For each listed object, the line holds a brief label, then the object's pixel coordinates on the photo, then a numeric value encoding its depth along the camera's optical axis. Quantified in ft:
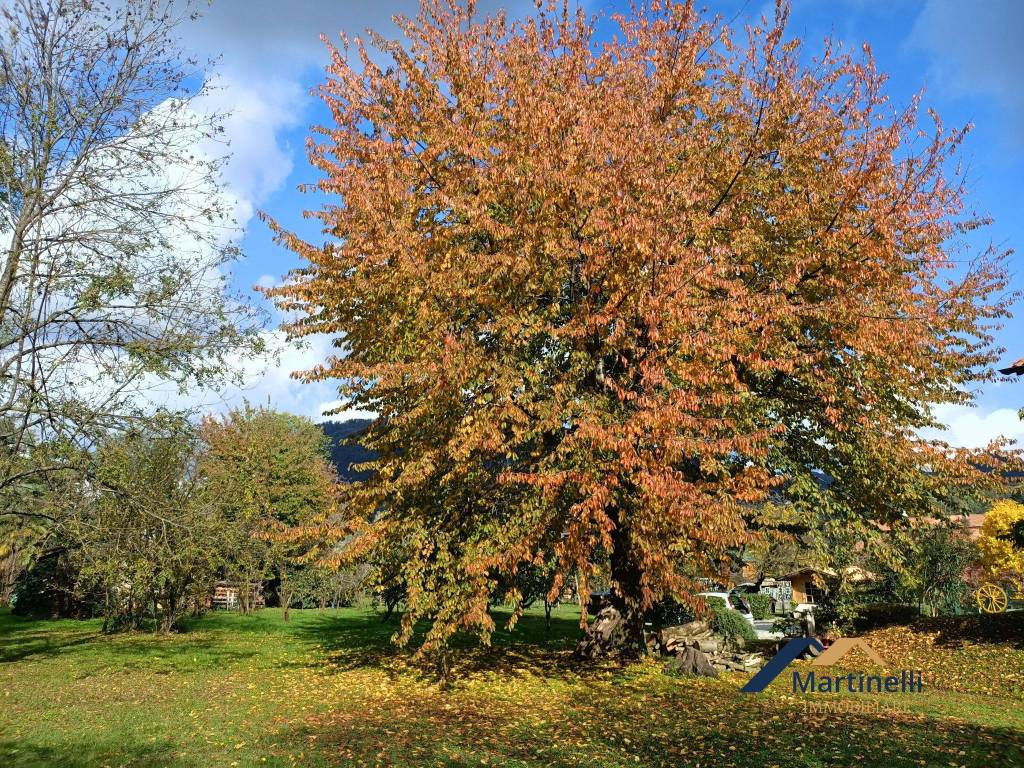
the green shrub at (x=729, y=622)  67.62
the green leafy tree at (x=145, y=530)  40.16
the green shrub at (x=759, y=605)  118.62
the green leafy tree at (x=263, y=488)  68.08
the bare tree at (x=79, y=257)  37.06
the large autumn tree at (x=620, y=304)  35.19
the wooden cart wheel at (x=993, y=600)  64.59
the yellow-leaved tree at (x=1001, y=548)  100.17
